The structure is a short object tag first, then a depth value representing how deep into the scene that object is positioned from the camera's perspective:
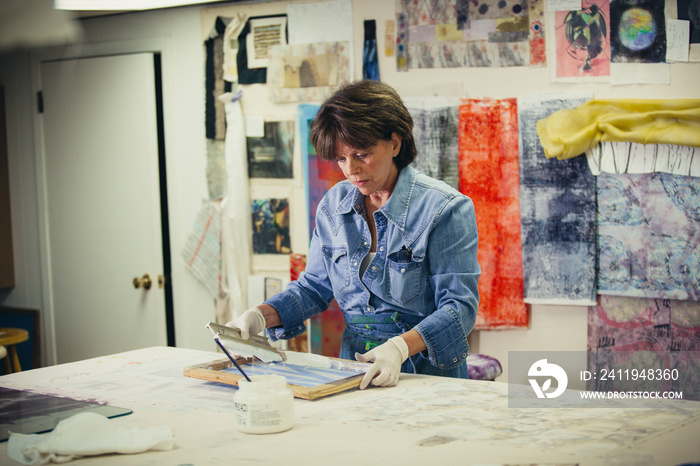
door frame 3.98
